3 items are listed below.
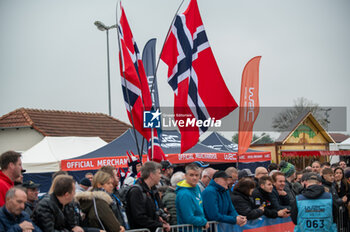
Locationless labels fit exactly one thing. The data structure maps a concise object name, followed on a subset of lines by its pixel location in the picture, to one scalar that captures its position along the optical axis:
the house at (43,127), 23.47
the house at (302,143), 26.17
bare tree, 59.94
